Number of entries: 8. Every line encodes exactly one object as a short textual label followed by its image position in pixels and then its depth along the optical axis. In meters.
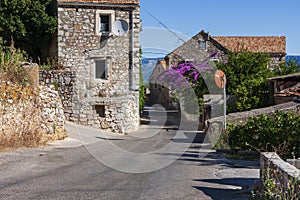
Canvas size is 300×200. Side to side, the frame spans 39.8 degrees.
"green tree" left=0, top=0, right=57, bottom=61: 21.34
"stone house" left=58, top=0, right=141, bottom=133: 21.44
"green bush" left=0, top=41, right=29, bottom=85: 13.70
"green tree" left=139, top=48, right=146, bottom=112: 25.06
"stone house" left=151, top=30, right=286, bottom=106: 40.72
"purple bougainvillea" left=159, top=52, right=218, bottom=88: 25.53
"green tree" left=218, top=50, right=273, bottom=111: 21.00
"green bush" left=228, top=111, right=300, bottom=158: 11.41
